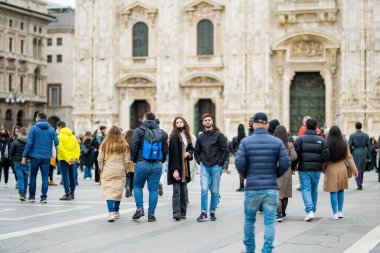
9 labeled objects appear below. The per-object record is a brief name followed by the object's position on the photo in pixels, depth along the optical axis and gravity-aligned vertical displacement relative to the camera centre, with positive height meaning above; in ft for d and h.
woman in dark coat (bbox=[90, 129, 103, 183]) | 96.28 -2.09
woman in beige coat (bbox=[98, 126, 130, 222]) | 50.03 -2.56
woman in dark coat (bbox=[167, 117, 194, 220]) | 51.83 -2.54
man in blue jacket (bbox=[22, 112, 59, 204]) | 62.23 -1.85
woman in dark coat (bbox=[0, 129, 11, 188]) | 83.46 -2.66
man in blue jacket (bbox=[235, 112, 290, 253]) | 33.78 -2.10
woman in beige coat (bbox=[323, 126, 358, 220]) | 51.55 -2.94
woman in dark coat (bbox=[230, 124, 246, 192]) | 75.97 -1.69
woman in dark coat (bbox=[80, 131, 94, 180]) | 98.37 -3.79
